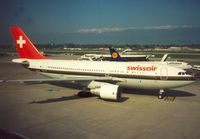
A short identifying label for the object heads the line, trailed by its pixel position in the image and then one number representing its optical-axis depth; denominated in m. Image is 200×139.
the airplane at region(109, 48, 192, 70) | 52.31
